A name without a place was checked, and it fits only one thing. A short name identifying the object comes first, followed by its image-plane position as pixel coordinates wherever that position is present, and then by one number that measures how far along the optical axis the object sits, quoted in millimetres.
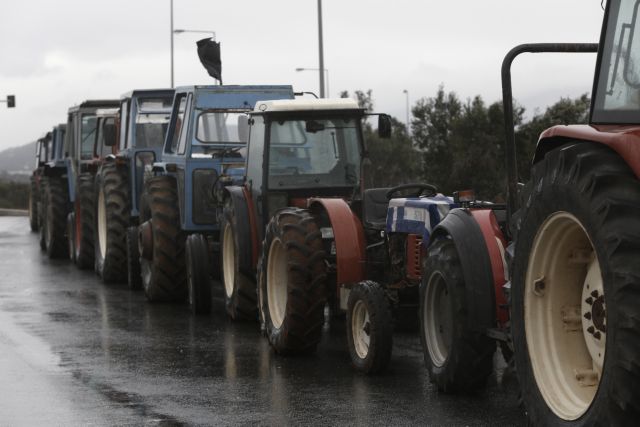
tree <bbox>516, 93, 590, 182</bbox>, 34438
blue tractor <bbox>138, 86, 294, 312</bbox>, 15742
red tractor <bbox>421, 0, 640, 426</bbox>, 5820
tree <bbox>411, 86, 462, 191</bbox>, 44406
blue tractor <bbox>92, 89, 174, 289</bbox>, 19000
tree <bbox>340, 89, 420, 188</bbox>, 56125
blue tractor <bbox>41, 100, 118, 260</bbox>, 22344
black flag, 17484
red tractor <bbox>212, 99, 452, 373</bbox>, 10781
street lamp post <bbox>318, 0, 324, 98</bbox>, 31591
